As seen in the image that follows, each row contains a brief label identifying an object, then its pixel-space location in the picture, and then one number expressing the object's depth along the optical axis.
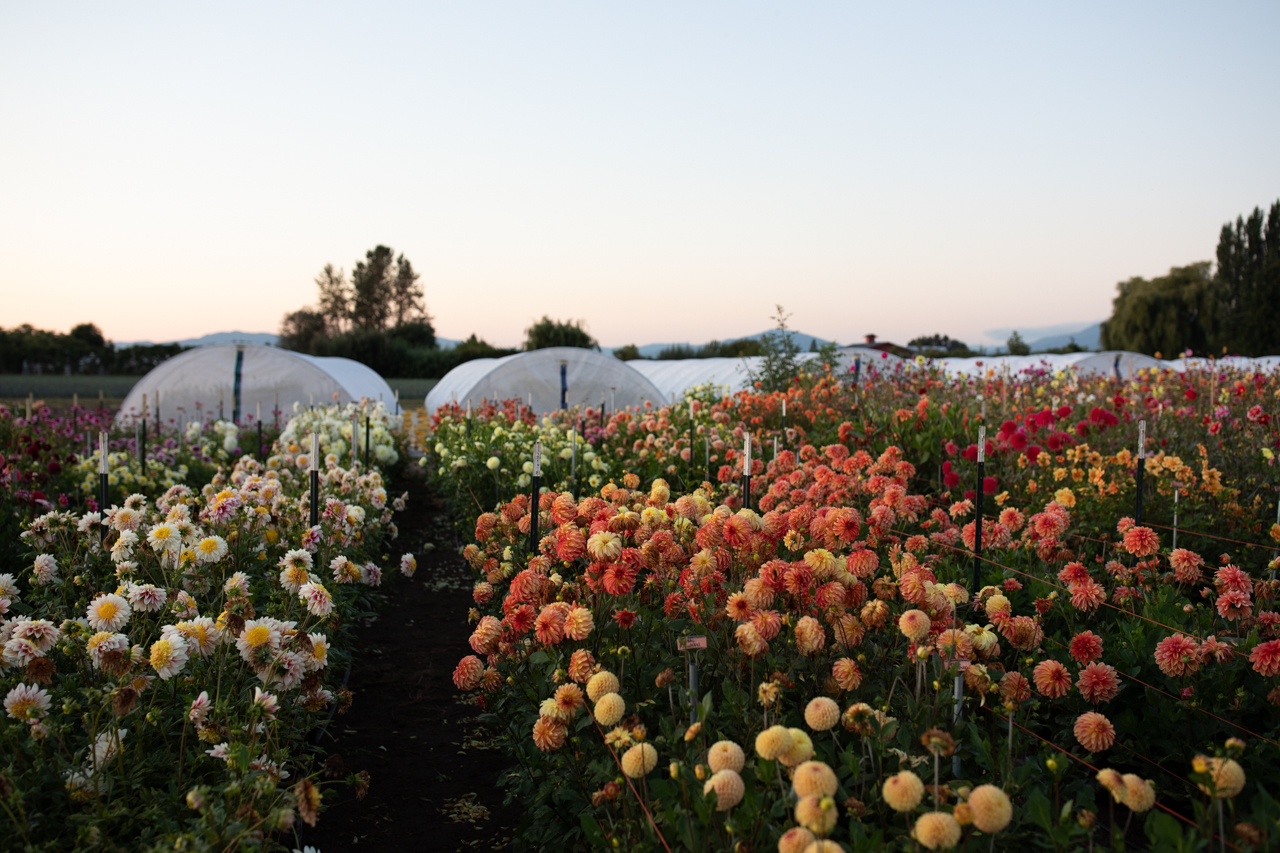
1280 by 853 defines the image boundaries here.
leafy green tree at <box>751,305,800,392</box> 11.91
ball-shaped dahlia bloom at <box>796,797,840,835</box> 1.31
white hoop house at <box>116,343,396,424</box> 13.89
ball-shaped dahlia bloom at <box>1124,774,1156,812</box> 1.34
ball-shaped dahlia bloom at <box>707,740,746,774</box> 1.52
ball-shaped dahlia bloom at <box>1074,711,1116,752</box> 1.68
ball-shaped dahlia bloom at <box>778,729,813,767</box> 1.50
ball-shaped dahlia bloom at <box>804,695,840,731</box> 1.61
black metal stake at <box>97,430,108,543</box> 3.57
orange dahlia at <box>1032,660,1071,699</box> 1.90
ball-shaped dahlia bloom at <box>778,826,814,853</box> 1.33
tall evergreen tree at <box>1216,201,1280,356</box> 35.59
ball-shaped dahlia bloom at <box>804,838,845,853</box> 1.28
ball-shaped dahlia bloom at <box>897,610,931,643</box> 1.86
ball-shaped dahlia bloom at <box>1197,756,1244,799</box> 1.34
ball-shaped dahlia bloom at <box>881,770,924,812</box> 1.36
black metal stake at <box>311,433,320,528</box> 3.90
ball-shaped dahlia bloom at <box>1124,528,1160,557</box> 2.61
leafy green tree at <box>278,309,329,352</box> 58.12
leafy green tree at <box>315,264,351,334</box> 60.12
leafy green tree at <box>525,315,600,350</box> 32.84
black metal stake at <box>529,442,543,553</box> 3.09
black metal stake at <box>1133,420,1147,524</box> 3.60
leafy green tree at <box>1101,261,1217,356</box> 34.22
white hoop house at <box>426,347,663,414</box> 14.65
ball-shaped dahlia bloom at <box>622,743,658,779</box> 1.64
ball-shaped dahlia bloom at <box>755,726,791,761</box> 1.48
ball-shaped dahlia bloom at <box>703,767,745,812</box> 1.46
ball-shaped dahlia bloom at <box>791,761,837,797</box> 1.35
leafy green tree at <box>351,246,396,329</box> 60.12
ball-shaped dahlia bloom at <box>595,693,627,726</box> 1.78
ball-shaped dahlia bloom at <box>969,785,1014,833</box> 1.29
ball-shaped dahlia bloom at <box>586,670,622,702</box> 1.86
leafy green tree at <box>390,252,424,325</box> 61.06
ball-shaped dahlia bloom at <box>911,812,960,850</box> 1.30
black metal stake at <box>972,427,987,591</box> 2.91
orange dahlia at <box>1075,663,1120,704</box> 1.97
